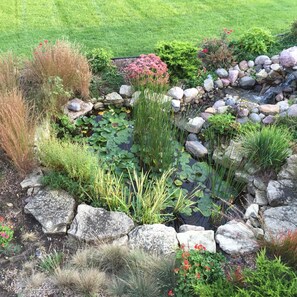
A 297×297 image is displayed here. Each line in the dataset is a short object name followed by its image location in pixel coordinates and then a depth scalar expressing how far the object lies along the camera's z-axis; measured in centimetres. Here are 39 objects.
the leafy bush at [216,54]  673
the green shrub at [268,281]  281
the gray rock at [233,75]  670
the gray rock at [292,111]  541
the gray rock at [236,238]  371
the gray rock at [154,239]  367
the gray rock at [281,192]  423
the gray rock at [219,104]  598
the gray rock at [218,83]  661
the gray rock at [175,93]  606
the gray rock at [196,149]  521
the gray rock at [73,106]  576
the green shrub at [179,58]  627
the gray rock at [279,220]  382
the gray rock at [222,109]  579
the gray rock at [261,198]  440
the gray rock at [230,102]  587
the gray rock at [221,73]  670
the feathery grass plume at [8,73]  523
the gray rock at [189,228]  407
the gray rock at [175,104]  596
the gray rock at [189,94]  618
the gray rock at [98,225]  380
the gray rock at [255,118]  564
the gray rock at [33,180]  431
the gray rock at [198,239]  372
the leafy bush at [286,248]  324
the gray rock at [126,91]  612
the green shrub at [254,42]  697
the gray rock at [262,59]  686
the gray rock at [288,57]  649
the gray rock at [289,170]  447
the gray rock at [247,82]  672
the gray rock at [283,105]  577
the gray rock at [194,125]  558
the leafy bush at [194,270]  312
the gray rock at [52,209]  391
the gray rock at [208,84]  644
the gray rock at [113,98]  608
